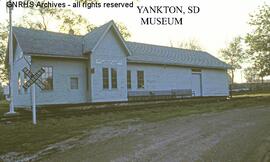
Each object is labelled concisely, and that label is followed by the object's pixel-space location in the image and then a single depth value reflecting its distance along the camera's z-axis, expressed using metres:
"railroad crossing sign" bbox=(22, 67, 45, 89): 11.04
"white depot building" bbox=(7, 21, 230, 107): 17.34
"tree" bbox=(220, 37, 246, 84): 63.64
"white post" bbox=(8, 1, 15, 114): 14.30
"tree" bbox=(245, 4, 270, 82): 25.72
